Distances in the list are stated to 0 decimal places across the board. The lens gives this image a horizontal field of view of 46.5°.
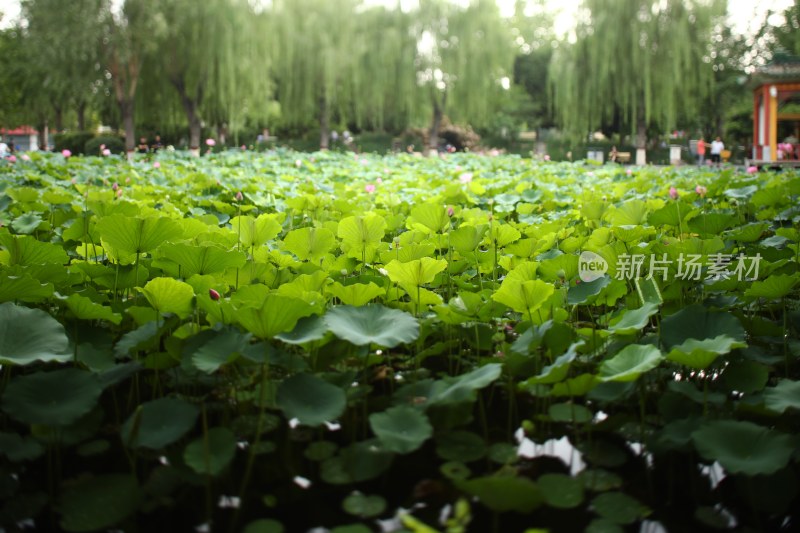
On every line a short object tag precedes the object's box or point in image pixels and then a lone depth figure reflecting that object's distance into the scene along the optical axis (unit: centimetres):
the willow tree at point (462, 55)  5270
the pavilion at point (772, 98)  4337
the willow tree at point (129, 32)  4101
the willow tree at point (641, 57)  4513
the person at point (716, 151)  5069
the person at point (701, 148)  4820
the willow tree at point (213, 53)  4303
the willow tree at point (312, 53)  4967
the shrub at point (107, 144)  4931
